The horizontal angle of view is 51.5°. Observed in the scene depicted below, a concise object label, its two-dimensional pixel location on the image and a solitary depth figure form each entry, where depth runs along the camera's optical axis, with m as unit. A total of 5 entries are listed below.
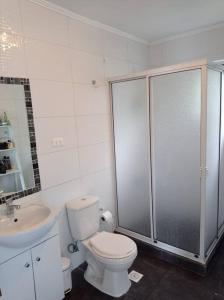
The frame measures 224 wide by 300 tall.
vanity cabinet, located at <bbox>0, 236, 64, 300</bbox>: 1.56
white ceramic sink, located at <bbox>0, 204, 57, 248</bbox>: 1.46
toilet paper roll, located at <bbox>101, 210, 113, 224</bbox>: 2.46
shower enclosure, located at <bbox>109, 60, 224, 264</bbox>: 2.05
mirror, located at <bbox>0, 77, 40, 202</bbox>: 1.79
